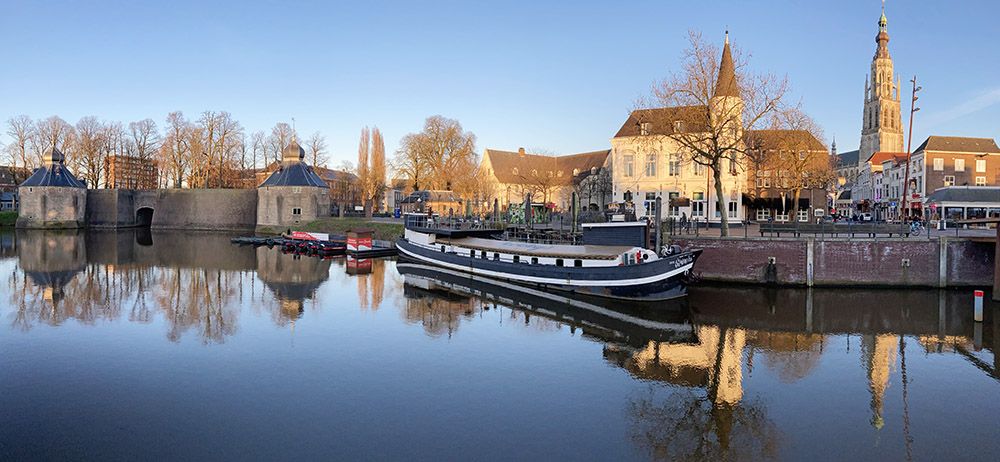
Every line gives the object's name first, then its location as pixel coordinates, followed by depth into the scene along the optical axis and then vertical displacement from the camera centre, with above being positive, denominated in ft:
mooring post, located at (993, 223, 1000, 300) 74.95 -6.93
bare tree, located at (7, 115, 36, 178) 238.48 +23.88
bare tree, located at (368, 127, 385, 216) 230.07 +18.22
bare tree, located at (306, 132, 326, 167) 245.65 +24.67
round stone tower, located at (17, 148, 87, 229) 208.33 +4.80
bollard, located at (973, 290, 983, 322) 65.92 -9.28
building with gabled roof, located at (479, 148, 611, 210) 227.61 +16.48
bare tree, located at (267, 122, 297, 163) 246.68 +29.89
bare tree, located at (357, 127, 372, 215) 231.91 +19.64
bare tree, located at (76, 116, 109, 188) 235.81 +24.17
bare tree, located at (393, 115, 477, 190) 223.92 +22.26
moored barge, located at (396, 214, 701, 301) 75.77 -6.56
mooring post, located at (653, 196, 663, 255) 83.13 -1.34
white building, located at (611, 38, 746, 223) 158.51 +9.56
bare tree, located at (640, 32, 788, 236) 98.22 +17.23
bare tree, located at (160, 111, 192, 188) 225.76 +23.27
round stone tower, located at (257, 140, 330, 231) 192.95 +5.37
